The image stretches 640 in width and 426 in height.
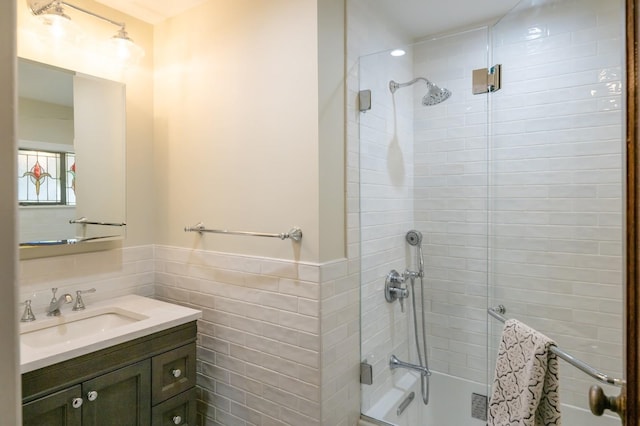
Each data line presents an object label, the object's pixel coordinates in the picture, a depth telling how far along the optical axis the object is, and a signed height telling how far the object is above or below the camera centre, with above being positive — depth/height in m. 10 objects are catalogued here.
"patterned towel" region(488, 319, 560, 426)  1.24 -0.62
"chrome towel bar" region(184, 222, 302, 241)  1.63 -0.11
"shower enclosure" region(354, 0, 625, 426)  1.76 +0.03
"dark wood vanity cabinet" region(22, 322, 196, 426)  1.29 -0.70
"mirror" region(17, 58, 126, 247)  1.67 +0.28
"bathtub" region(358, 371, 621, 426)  1.93 -1.10
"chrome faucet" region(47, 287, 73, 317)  1.72 -0.44
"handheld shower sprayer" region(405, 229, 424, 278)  2.28 -0.18
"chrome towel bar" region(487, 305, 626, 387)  1.26 -0.63
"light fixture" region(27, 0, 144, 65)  1.66 +0.90
